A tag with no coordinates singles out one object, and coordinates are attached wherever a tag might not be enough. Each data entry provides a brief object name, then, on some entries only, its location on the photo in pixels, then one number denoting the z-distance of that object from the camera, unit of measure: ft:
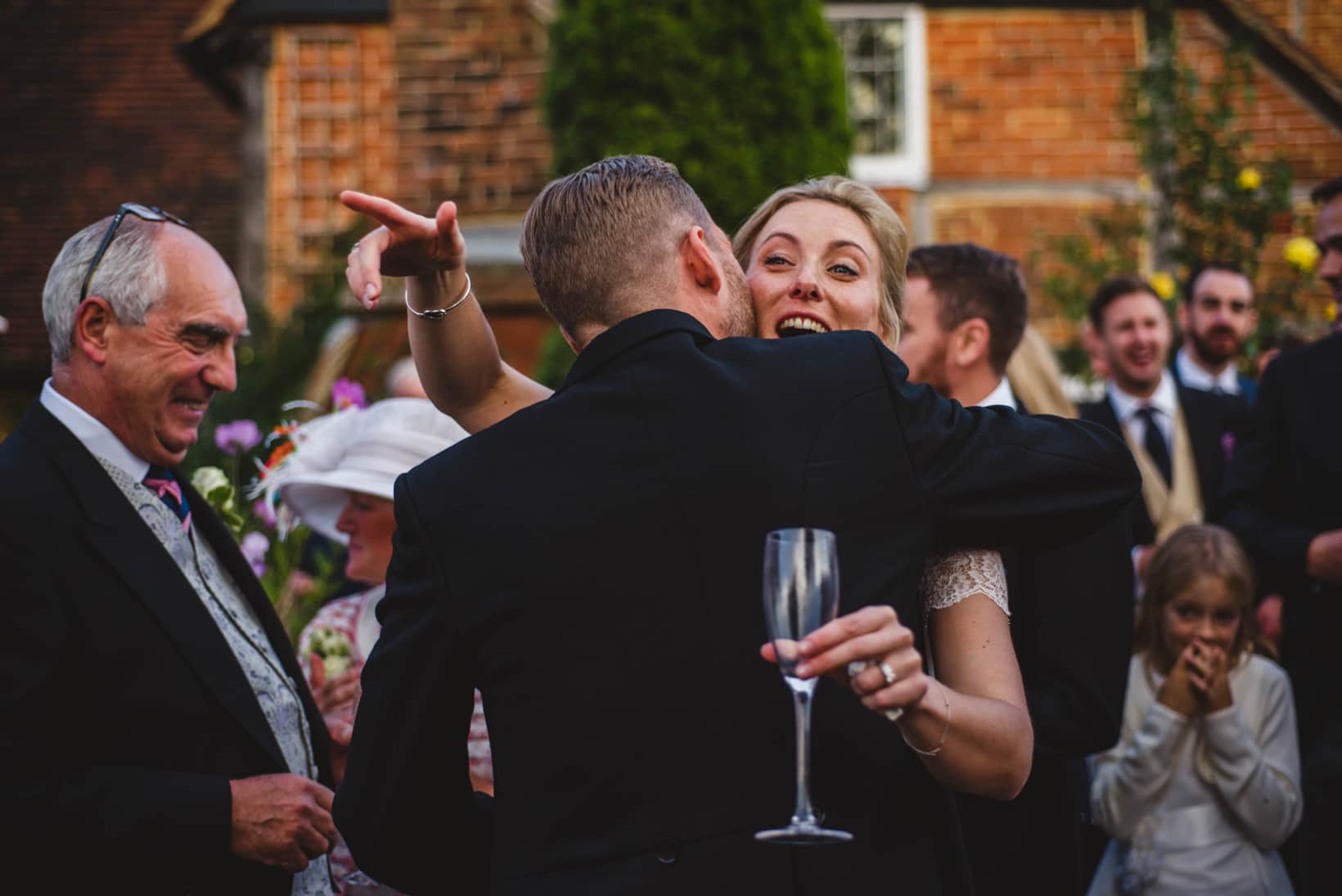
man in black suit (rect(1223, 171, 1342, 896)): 14.24
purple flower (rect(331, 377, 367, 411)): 14.84
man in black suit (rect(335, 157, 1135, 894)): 6.82
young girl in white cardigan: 14.24
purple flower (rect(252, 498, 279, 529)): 14.48
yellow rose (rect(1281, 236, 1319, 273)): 26.99
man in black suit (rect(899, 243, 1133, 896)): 10.95
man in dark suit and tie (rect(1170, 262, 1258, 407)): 23.57
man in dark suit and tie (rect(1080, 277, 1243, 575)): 21.02
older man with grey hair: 9.51
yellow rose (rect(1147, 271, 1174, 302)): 28.43
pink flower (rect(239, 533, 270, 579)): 14.06
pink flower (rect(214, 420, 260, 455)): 14.88
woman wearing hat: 13.03
